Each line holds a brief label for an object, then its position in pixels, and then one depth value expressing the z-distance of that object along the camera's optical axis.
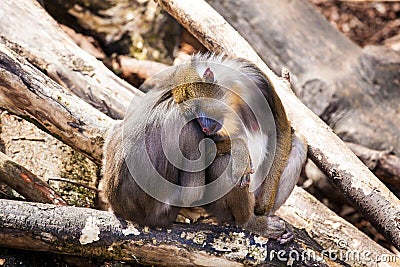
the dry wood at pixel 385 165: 11.07
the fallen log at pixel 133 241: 7.75
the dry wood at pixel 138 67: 12.66
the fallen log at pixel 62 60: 10.55
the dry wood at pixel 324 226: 9.44
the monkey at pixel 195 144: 7.50
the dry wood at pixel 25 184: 8.84
